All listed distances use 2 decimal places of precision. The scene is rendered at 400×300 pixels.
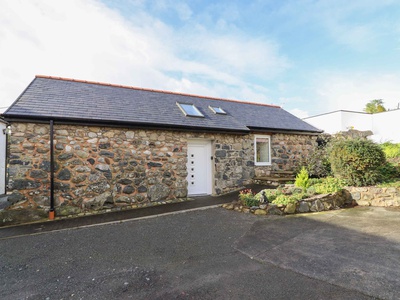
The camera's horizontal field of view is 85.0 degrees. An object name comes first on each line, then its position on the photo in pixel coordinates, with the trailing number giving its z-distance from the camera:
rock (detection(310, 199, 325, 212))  6.60
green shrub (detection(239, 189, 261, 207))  6.72
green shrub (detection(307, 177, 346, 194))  7.41
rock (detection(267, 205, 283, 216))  6.33
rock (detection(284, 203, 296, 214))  6.36
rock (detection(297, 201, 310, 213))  6.50
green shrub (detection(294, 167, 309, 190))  7.84
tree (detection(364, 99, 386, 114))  30.34
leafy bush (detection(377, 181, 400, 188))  7.07
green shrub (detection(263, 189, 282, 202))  7.00
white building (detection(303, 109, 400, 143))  18.55
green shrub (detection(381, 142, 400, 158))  10.52
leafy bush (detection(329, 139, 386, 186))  7.42
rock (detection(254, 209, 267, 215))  6.34
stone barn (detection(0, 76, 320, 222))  6.61
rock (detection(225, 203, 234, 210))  6.88
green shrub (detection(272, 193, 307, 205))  6.54
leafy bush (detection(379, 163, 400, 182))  8.09
